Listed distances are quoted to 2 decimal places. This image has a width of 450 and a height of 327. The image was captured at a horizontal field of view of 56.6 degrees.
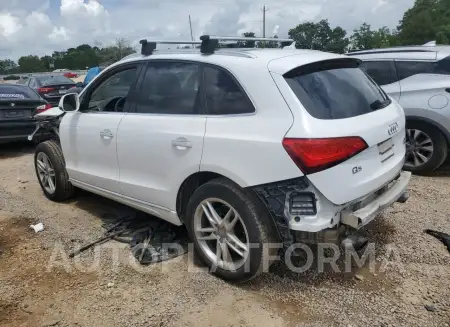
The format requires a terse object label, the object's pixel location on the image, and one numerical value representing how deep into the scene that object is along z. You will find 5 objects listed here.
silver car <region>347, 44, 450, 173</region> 5.59
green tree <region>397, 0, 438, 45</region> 60.50
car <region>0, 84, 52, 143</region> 8.29
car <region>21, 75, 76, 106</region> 13.41
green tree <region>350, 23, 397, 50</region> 67.81
